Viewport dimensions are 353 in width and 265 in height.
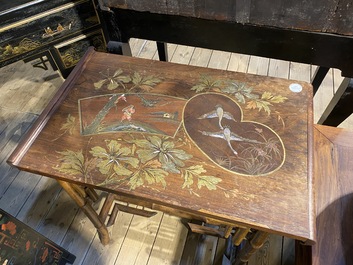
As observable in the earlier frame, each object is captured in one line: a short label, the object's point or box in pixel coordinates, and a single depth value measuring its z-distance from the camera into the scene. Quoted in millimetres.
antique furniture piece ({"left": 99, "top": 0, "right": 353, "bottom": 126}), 967
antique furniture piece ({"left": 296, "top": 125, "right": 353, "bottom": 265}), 895
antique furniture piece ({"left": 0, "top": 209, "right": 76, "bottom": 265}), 972
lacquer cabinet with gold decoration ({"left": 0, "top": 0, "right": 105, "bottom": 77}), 1226
